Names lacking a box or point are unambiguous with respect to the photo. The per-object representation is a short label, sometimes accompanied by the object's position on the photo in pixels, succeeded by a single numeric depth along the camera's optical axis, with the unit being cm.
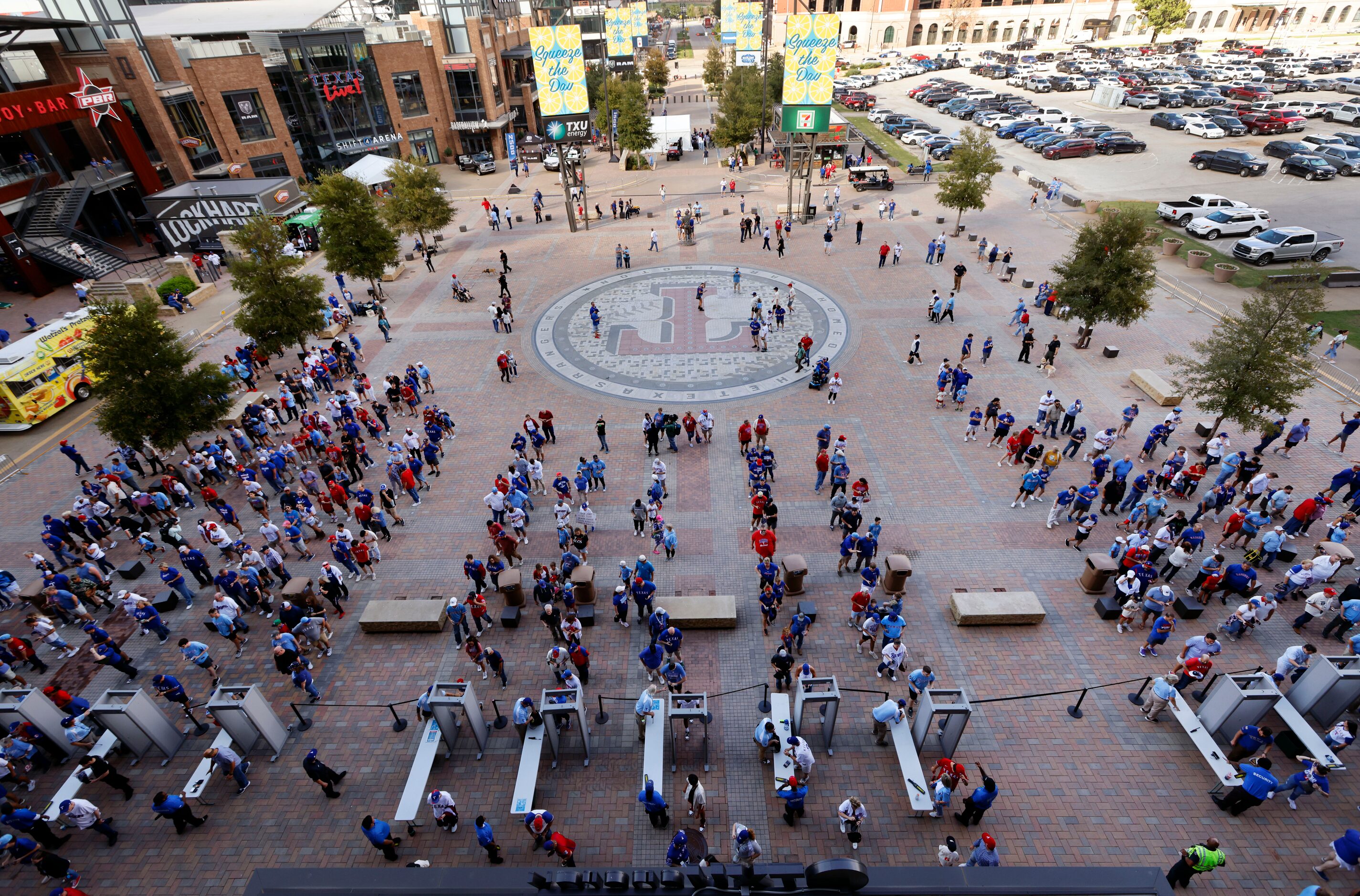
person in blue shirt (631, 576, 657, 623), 1405
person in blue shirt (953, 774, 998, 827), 1002
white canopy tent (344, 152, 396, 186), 4072
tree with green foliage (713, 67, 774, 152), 5009
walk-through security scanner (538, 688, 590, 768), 1135
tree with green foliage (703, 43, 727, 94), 7462
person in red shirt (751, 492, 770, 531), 1630
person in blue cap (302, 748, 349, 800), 1095
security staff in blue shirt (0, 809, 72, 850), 1040
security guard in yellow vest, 893
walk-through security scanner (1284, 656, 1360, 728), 1116
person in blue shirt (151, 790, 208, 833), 1045
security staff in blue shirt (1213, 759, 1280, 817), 995
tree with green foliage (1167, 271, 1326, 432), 1656
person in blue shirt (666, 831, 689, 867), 926
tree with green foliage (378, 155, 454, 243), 3403
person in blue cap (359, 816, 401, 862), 1009
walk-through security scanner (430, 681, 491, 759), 1159
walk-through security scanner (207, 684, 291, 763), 1172
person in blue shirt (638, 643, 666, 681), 1278
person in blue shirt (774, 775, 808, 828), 1027
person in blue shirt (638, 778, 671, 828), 1030
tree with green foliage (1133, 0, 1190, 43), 9094
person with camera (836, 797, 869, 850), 998
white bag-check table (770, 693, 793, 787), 1061
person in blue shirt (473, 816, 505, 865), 1010
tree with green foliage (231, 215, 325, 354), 2411
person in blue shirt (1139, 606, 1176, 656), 1290
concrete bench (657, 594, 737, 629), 1406
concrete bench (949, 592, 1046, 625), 1380
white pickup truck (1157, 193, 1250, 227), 3400
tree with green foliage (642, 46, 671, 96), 7531
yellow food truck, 2305
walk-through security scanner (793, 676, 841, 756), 1125
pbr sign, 3425
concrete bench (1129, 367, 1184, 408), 2066
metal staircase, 3288
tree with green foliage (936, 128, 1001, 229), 3253
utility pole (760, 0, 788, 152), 4978
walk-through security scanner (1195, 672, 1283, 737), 1104
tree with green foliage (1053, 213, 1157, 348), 2181
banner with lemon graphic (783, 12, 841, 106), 3275
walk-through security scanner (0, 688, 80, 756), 1188
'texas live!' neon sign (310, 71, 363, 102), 4700
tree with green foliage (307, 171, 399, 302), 2894
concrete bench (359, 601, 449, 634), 1441
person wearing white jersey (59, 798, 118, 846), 1043
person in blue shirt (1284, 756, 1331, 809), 1028
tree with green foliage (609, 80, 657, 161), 5044
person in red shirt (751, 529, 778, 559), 1502
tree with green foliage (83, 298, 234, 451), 1877
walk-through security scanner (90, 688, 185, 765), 1176
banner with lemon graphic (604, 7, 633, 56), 6581
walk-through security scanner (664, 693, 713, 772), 1126
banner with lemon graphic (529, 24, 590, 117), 3338
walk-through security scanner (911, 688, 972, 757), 1106
